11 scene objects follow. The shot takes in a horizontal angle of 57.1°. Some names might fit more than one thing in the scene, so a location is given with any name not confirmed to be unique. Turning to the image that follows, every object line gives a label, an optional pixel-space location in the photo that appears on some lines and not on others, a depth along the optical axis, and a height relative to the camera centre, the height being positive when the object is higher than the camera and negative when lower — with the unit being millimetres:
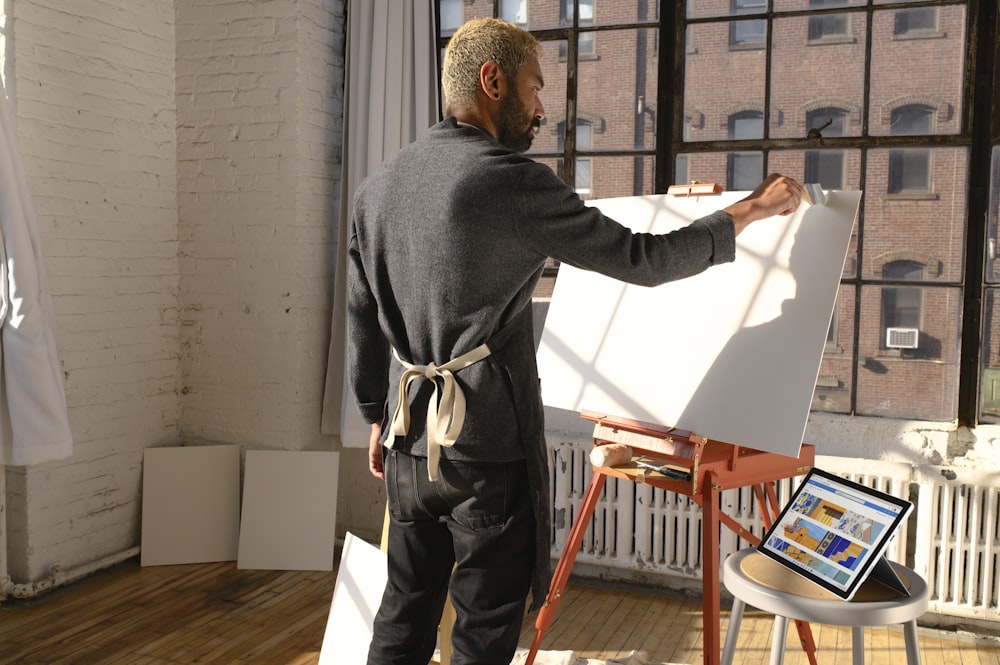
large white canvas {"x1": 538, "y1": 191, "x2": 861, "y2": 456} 1986 -145
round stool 1594 -576
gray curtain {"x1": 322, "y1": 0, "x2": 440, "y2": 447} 3443 +695
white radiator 2867 -846
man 1569 -35
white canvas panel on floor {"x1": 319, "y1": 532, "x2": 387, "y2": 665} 2438 -905
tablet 1656 -490
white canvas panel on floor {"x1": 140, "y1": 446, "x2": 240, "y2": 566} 3586 -937
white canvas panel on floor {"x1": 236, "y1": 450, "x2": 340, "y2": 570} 3537 -939
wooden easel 1982 -470
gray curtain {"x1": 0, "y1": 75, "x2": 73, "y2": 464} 2824 -218
